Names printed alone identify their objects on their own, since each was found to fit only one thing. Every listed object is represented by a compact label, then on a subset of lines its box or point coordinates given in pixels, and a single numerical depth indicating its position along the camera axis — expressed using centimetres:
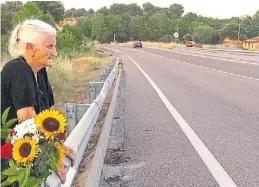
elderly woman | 203
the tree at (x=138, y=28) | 10745
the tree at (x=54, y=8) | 5192
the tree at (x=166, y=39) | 9455
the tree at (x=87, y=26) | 10745
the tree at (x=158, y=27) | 10623
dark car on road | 6510
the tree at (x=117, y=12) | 14741
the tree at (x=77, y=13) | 14105
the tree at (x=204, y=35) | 8551
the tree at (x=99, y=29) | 10285
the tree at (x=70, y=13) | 12589
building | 5448
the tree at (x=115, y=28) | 10661
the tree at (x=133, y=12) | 14784
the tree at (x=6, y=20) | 2852
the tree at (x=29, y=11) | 1927
